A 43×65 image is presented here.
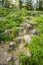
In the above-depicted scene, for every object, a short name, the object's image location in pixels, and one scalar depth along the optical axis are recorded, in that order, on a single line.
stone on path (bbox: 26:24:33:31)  2.32
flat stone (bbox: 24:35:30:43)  1.92
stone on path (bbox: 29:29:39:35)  2.12
